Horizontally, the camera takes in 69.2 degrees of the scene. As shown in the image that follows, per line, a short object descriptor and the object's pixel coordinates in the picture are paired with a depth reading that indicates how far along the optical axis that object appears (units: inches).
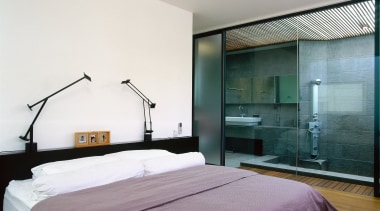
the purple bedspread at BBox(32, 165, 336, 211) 63.0
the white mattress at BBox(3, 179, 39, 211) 72.7
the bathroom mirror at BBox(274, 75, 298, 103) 184.7
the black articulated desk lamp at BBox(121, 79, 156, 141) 127.8
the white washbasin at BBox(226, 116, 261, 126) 198.7
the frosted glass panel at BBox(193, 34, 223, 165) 177.3
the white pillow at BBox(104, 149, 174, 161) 103.5
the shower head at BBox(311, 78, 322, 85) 179.1
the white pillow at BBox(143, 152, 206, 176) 94.4
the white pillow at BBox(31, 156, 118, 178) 82.4
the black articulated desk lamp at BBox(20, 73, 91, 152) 92.0
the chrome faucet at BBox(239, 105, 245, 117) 199.5
